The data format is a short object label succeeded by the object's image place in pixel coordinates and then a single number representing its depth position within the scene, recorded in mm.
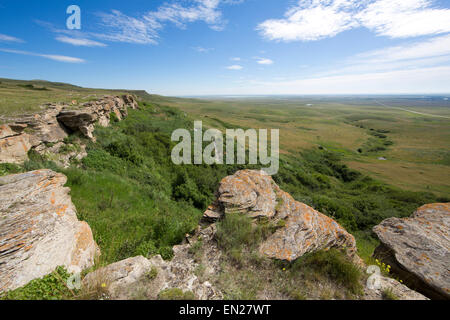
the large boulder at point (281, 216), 4356
